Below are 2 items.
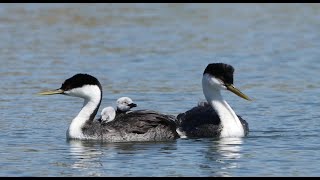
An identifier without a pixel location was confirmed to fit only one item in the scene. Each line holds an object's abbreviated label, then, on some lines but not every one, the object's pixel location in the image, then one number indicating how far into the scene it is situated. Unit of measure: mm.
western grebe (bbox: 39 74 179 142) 18078
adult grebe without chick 18281
